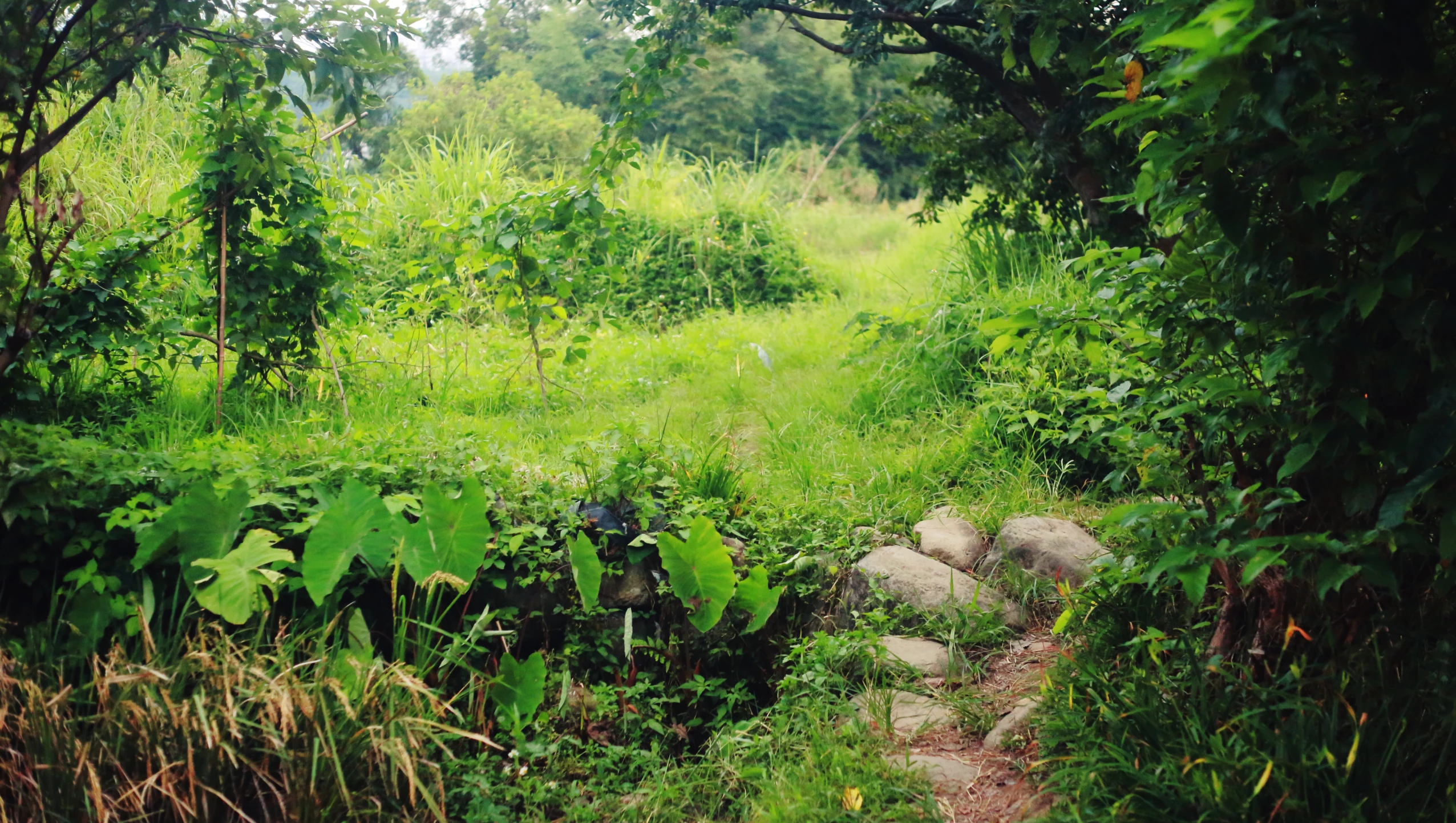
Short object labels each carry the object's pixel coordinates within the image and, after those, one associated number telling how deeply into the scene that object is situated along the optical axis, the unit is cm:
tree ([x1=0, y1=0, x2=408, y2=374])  329
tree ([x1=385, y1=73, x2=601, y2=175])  1173
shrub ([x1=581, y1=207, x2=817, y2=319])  803
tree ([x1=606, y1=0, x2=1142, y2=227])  410
